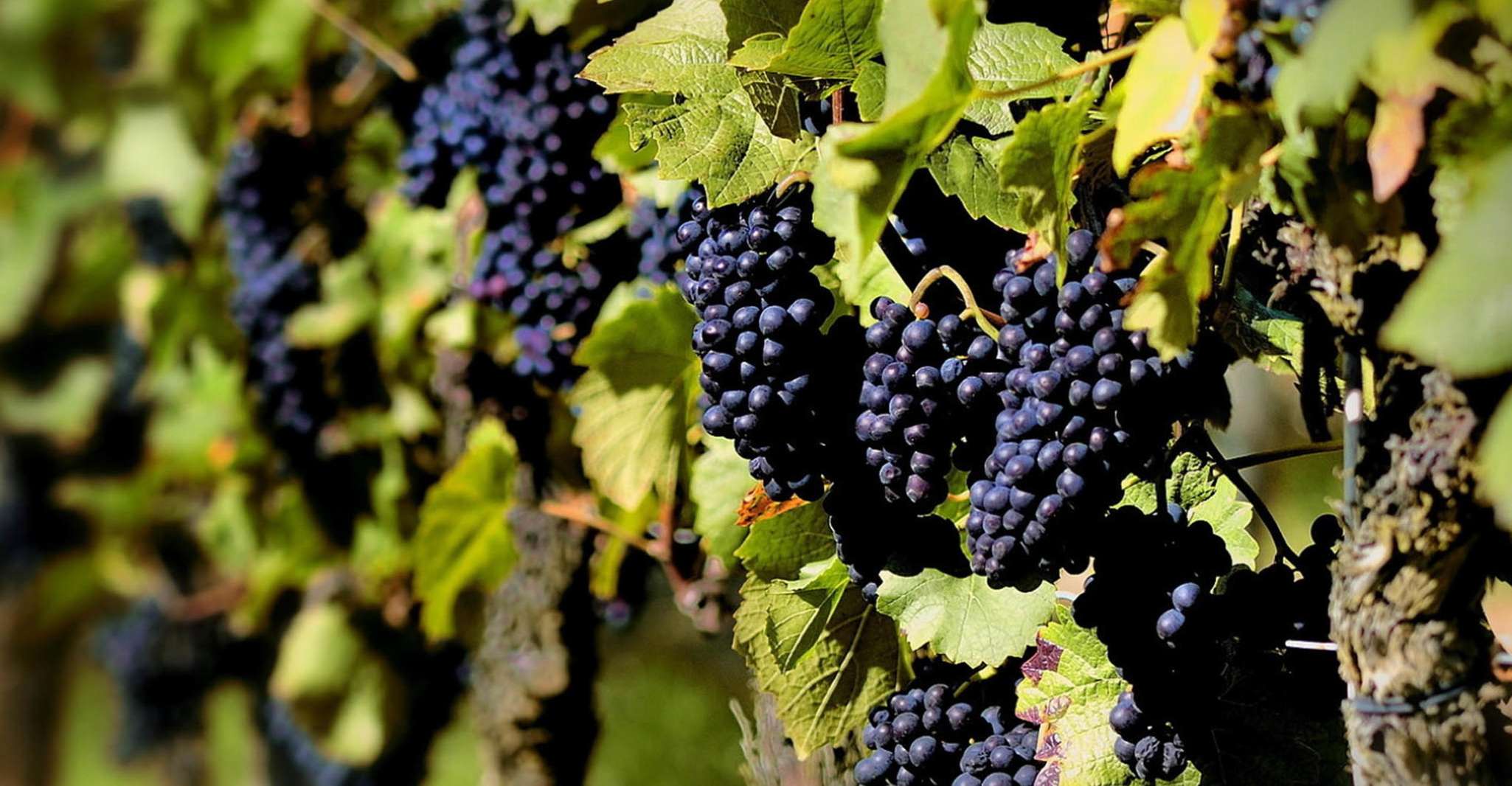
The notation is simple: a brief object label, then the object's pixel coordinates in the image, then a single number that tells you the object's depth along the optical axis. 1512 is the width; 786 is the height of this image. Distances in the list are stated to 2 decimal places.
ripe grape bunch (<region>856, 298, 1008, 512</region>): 1.87
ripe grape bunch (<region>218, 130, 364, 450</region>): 3.46
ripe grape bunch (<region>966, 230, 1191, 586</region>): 1.82
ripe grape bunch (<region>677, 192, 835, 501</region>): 1.91
